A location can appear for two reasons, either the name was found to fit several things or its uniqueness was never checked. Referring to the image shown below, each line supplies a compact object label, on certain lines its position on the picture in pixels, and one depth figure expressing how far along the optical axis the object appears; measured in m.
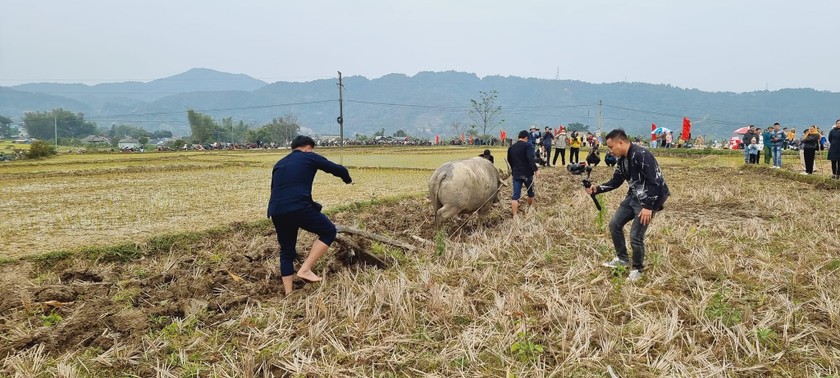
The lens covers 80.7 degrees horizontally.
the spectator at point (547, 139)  17.88
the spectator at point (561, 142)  18.36
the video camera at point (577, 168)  6.51
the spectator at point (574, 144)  18.73
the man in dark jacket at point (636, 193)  5.09
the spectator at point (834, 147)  12.20
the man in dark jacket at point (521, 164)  8.67
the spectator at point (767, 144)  16.78
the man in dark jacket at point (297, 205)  5.03
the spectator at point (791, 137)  30.63
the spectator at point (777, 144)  16.00
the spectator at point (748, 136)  18.28
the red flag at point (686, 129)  30.72
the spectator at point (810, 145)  13.16
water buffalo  7.63
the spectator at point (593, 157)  14.60
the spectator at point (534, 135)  18.50
